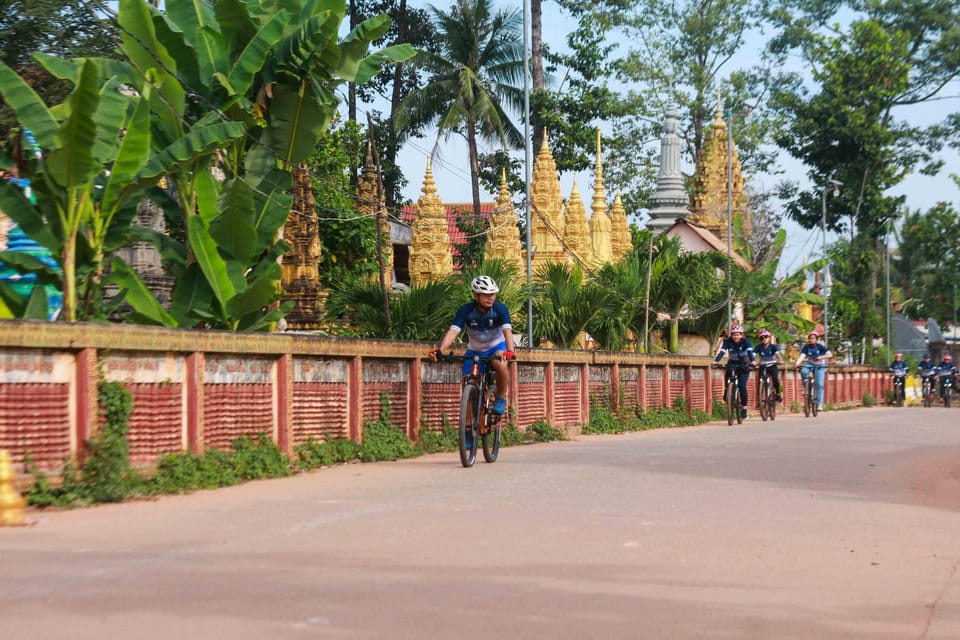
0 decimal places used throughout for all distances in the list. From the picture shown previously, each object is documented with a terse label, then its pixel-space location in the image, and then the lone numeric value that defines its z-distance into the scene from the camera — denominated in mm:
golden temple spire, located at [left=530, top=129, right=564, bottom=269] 52094
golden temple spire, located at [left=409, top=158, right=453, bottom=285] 51875
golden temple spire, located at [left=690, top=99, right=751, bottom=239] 70750
